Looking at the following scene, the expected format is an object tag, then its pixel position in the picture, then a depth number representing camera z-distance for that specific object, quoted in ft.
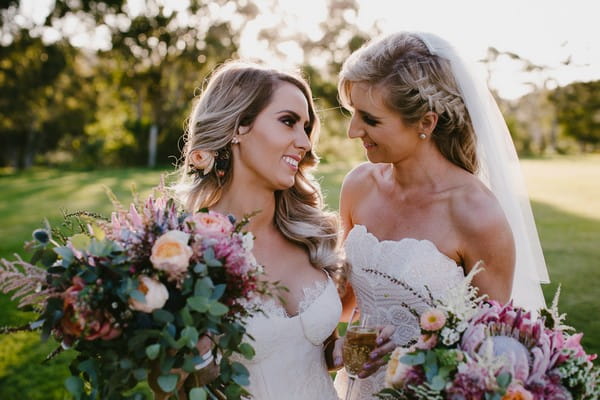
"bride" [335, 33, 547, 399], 11.36
